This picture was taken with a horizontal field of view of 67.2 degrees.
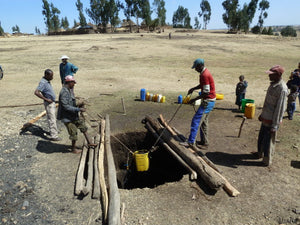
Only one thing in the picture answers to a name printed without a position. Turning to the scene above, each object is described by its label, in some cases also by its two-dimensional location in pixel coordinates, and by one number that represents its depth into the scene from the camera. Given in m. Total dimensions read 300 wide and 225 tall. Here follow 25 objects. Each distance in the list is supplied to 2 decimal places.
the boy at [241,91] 8.70
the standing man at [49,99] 5.95
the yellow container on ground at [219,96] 10.27
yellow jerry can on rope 6.10
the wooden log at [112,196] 3.58
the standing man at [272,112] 4.55
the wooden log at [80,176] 4.33
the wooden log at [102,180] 3.89
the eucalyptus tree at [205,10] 95.50
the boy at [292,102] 7.76
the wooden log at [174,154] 4.85
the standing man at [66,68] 8.43
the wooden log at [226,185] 4.27
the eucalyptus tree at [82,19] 76.40
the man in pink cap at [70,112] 5.30
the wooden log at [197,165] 4.39
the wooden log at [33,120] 7.10
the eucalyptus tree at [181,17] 89.69
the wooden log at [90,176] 4.27
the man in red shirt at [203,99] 5.26
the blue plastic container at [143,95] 9.91
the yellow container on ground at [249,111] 7.81
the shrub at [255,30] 61.78
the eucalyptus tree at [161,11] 80.08
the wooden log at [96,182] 4.21
